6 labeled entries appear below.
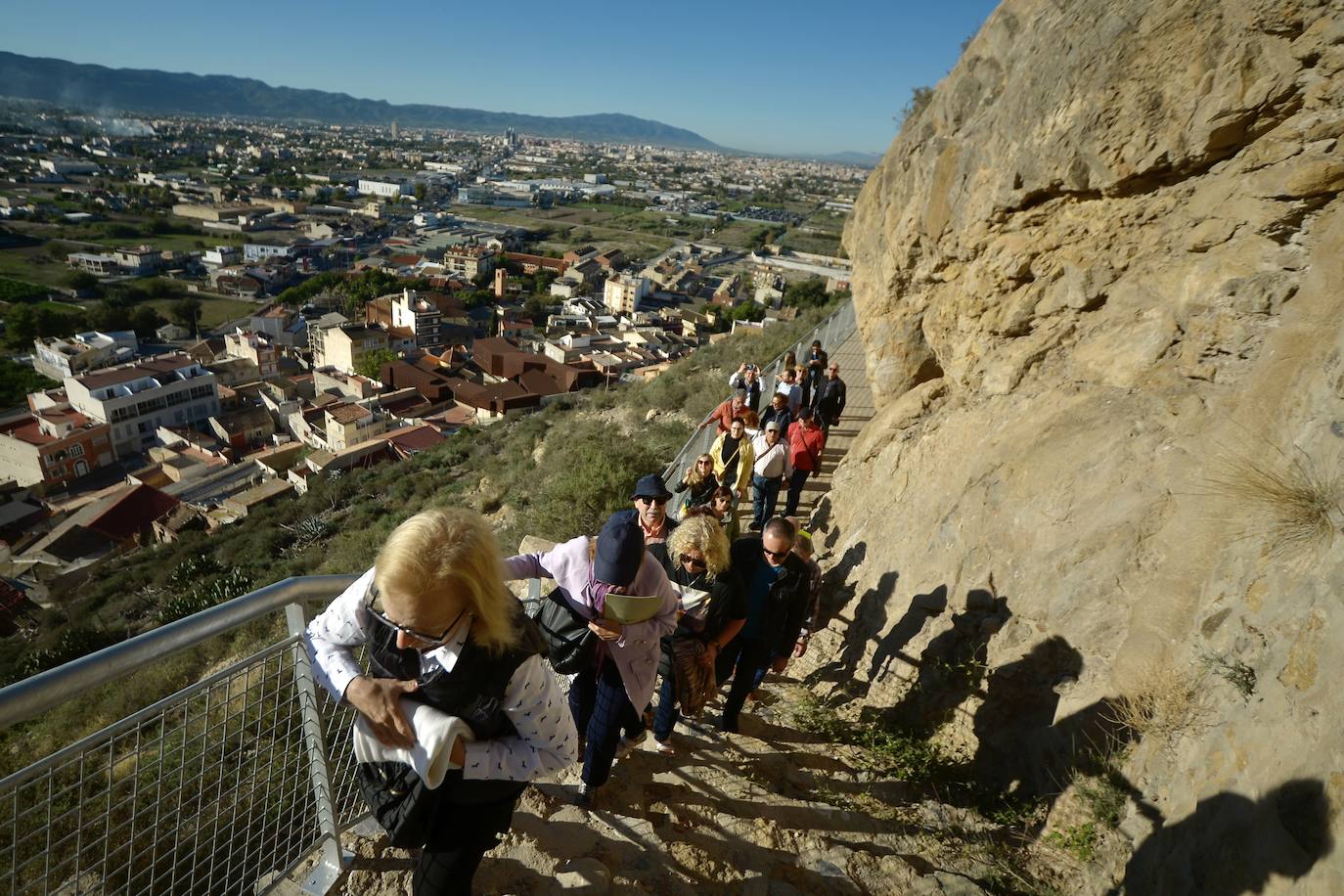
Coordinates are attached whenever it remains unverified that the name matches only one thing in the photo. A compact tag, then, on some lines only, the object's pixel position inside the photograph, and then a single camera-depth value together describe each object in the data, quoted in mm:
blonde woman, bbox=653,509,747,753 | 3201
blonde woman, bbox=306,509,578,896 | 1645
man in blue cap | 3266
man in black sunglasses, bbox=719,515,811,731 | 3574
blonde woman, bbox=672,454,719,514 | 5160
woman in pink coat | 2512
